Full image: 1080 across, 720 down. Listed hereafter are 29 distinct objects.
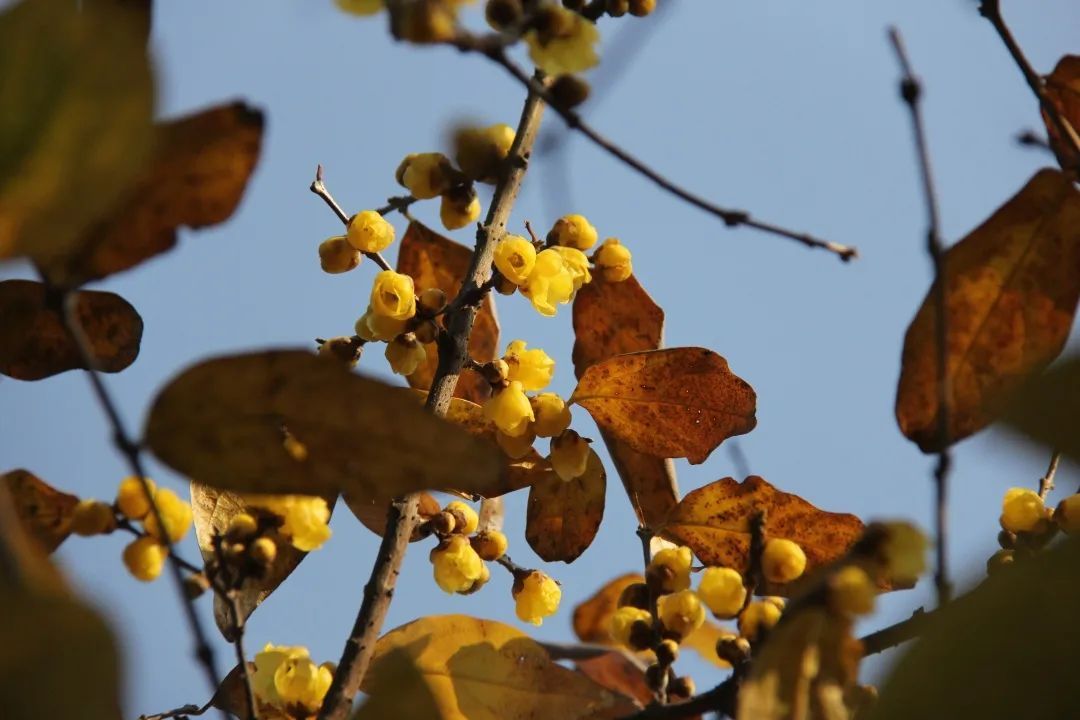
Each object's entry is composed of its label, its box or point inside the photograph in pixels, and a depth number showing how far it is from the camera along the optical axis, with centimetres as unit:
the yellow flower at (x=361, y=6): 199
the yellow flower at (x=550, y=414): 210
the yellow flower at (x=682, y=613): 205
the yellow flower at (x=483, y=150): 210
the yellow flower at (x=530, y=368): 212
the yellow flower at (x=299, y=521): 204
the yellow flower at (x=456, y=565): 210
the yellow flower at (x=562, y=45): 203
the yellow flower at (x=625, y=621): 205
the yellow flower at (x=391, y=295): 209
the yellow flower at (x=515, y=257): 210
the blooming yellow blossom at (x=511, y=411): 209
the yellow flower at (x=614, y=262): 215
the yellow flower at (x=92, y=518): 202
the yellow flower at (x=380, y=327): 210
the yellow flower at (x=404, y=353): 210
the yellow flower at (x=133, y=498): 203
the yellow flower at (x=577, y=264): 213
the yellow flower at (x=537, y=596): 212
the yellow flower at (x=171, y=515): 202
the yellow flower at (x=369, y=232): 212
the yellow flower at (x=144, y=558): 203
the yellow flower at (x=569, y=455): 210
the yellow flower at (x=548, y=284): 211
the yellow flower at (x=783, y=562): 204
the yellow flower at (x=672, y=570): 206
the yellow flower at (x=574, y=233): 214
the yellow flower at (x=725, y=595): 204
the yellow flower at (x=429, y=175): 211
